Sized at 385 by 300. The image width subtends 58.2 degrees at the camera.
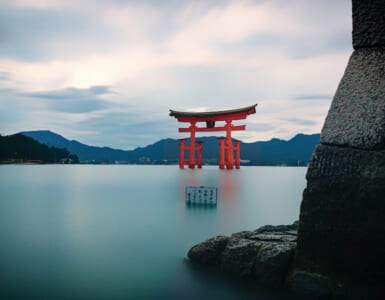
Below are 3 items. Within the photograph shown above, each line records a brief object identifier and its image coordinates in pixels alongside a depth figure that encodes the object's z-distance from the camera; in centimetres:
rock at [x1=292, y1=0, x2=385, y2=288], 280
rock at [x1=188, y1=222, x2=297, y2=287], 332
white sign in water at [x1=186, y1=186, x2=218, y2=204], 1034
